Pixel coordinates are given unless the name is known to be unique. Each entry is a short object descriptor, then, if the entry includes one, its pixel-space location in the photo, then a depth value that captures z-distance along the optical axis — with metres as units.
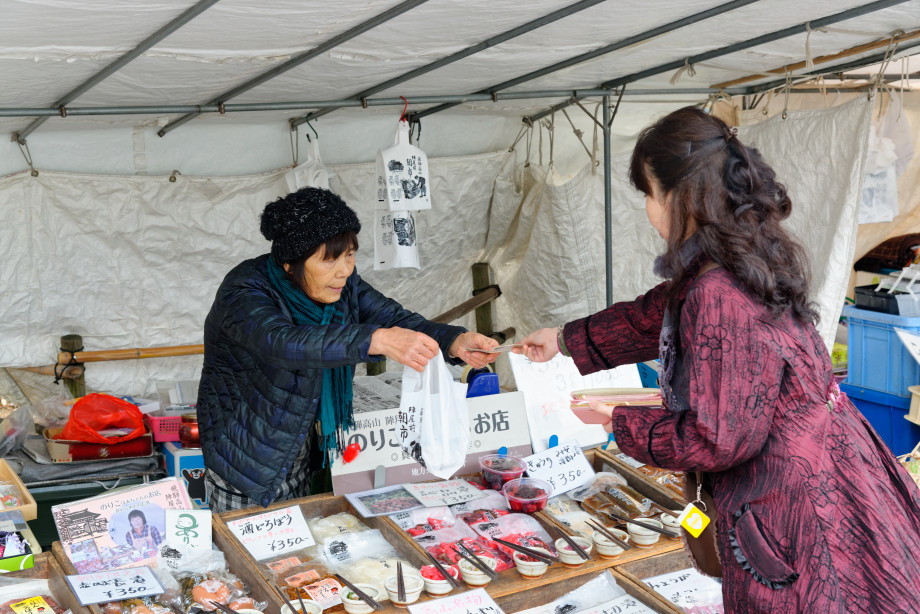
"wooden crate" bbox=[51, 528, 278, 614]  1.91
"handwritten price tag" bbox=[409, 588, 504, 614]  1.85
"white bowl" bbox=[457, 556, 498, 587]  1.94
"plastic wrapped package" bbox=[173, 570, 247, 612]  1.91
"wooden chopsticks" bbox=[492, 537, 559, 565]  2.04
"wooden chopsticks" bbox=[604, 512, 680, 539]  2.19
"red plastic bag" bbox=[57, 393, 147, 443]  3.72
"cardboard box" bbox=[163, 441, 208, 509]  3.73
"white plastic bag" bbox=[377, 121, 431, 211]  4.02
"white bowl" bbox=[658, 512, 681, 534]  2.22
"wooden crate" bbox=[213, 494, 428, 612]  1.98
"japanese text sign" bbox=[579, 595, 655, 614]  1.91
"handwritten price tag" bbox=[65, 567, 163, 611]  1.88
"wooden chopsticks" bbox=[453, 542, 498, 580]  1.98
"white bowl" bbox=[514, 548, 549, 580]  1.99
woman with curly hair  1.39
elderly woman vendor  2.12
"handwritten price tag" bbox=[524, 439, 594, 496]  2.53
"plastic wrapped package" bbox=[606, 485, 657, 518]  2.37
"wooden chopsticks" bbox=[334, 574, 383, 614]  1.87
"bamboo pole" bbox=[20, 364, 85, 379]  4.25
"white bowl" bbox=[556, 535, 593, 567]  2.04
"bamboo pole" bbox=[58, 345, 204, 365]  4.27
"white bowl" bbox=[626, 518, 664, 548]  2.16
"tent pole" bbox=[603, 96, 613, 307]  4.16
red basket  3.96
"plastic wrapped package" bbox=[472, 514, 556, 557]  2.18
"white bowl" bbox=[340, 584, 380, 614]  1.85
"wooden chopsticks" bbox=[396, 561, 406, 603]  1.88
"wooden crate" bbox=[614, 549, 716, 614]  2.04
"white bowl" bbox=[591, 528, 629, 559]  2.09
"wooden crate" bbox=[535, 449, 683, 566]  2.11
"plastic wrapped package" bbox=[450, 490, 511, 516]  2.40
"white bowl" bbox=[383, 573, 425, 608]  1.88
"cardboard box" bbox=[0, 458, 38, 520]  2.41
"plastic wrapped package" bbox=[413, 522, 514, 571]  2.08
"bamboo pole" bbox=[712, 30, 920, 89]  3.41
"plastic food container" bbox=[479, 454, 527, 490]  2.52
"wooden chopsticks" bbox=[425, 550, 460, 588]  1.95
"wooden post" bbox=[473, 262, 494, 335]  5.65
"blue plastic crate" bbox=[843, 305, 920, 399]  4.38
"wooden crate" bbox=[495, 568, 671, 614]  1.92
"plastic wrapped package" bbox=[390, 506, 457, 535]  2.27
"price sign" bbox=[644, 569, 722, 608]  1.98
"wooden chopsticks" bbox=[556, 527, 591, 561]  2.06
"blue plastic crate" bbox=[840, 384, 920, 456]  4.42
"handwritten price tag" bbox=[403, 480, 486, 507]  2.41
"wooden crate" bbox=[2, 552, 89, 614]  1.93
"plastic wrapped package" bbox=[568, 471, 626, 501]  2.51
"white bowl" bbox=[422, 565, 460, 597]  1.91
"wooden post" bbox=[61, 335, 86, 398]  4.25
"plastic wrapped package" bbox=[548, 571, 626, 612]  1.96
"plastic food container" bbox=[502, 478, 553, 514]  2.34
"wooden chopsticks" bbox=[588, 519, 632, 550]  2.14
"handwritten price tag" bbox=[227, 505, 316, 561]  2.16
